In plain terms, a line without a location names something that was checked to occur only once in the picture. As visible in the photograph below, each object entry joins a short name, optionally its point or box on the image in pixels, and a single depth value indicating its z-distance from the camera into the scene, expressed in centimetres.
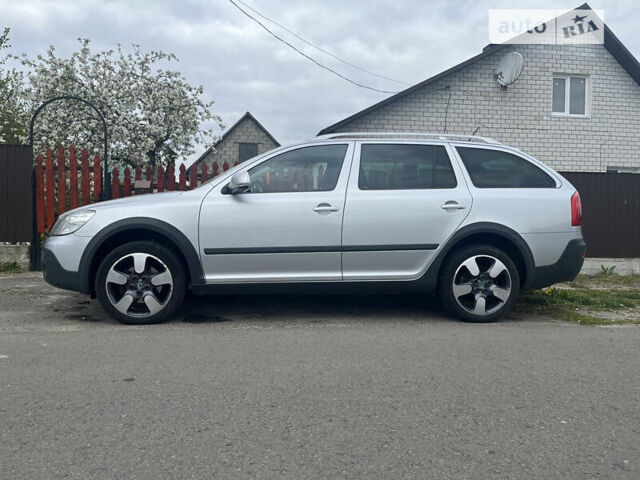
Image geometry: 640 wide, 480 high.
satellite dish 1316
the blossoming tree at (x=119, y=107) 2038
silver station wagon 515
